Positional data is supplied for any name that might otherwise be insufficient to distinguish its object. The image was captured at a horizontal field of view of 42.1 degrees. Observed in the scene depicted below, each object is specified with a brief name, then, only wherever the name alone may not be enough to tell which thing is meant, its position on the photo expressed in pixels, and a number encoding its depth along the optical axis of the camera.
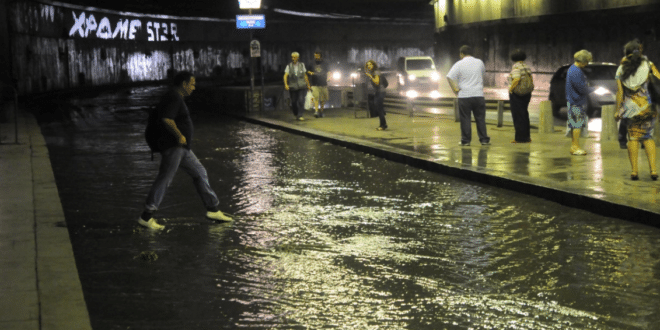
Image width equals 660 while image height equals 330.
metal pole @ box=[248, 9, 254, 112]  24.70
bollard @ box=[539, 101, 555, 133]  15.62
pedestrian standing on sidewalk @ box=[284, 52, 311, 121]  21.09
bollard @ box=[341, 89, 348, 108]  26.61
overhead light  24.68
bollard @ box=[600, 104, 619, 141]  13.98
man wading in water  7.99
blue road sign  24.98
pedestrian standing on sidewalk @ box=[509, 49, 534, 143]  14.00
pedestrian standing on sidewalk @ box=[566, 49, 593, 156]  12.08
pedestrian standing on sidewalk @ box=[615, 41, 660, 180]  9.52
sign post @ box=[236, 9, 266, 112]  24.56
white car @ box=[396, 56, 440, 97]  32.28
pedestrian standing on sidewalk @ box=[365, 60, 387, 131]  17.64
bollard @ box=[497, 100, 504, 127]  17.47
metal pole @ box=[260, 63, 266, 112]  24.97
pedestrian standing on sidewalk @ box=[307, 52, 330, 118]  22.20
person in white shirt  13.91
